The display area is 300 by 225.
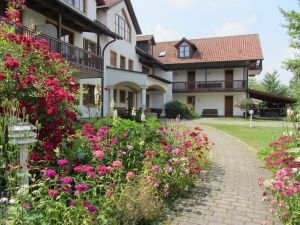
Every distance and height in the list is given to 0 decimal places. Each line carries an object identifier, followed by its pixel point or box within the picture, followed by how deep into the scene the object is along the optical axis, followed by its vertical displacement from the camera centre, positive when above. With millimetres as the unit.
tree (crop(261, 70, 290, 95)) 44156 +4289
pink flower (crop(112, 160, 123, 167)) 3102 -659
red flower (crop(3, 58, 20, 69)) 3221 +554
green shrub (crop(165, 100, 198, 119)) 25875 -106
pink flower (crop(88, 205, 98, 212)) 2320 -897
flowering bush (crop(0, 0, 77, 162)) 3342 +261
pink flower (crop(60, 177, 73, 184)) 2376 -661
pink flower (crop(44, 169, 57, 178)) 2387 -602
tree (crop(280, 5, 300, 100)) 17922 +5334
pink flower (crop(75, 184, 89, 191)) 2354 -716
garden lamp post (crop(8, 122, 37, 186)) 2719 -326
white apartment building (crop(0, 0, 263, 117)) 12500 +4259
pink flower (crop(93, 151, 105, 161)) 3172 -556
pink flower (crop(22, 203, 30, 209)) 2114 -802
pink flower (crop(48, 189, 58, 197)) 2246 -727
